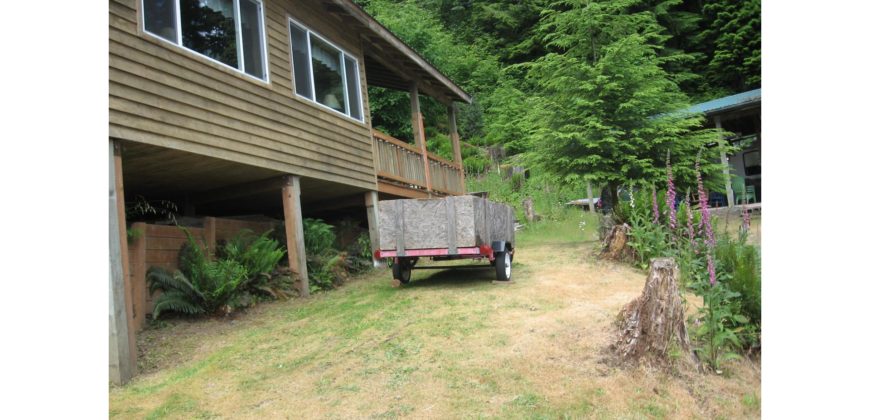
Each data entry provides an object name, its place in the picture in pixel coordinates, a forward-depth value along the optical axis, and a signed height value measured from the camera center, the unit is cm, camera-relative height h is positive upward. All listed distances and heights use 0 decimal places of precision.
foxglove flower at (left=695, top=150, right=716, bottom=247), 495 -20
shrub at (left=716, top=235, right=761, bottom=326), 507 -80
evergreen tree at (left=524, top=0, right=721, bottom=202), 1145 +160
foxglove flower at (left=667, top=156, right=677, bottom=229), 577 -4
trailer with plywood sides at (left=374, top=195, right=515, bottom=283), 794 -31
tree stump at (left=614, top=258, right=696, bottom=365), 459 -102
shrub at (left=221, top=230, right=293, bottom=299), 848 -63
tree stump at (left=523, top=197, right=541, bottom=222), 1713 -22
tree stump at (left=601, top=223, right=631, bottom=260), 962 -76
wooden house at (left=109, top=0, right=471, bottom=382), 625 +143
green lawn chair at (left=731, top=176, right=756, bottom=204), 1860 +7
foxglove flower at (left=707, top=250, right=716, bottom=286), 449 -59
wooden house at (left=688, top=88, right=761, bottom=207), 1802 +217
